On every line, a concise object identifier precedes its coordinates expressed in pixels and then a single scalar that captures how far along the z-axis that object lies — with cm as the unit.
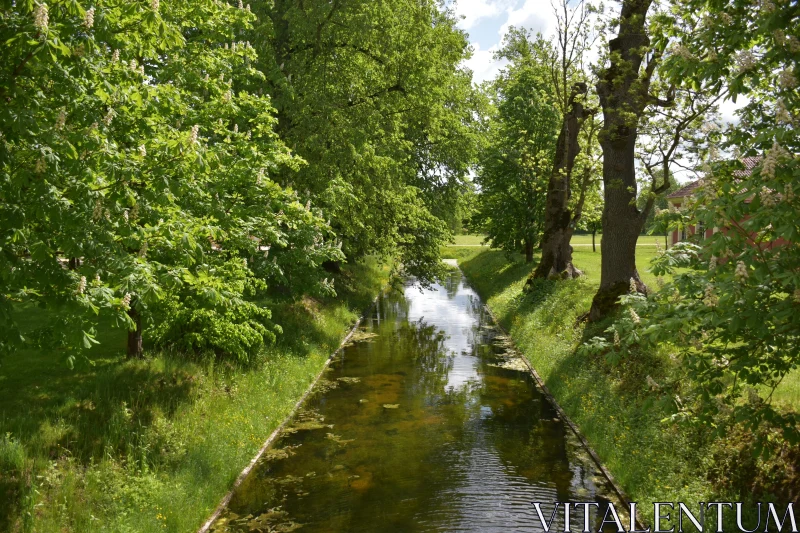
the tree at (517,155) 3606
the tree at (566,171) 2270
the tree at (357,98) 1989
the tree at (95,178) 685
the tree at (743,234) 582
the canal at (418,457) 992
